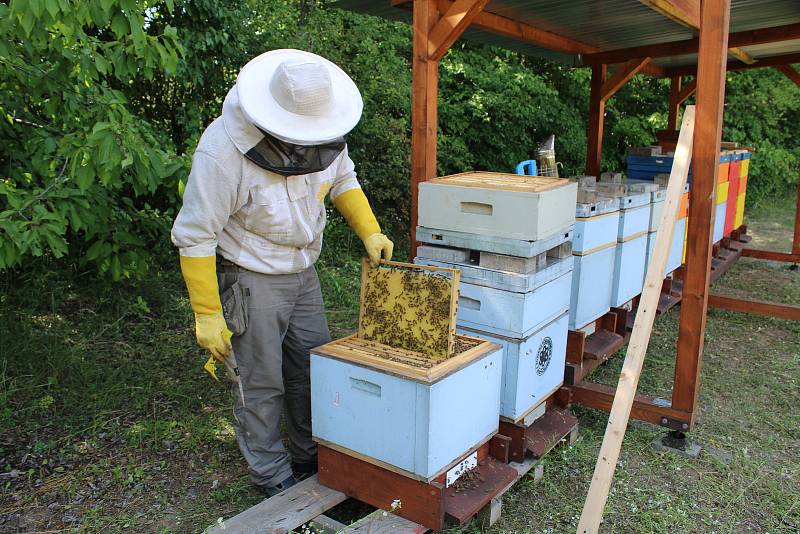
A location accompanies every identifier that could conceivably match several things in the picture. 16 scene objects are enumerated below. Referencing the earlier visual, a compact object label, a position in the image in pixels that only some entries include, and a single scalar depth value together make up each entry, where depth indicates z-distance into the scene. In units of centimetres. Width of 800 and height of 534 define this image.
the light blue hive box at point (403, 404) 220
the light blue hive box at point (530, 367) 263
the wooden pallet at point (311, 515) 226
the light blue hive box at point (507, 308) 259
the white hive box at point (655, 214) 401
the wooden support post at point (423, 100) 319
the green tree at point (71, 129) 254
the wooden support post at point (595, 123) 622
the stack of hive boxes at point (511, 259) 260
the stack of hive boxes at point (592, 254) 321
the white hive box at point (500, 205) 259
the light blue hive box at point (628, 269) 366
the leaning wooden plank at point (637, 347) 219
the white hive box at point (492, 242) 259
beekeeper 224
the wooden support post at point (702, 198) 284
